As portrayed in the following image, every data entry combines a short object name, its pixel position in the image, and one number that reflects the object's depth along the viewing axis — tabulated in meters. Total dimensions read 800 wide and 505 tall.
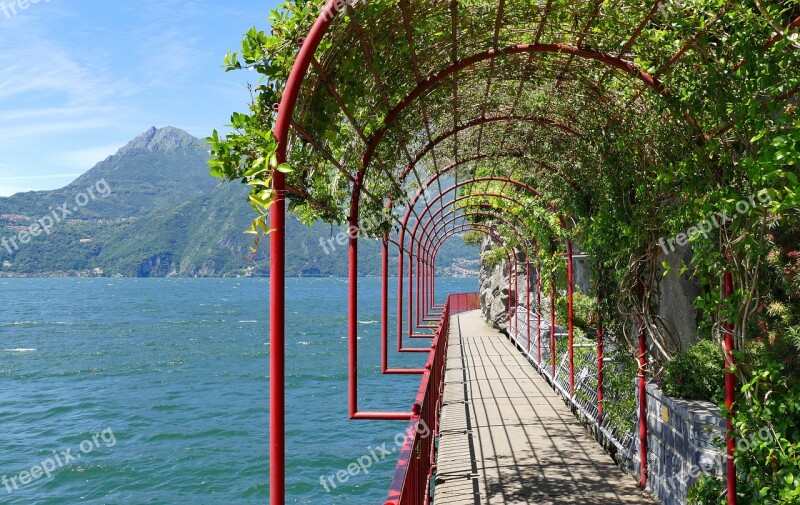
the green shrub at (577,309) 10.52
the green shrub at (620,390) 6.29
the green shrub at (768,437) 3.48
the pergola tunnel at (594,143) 3.32
